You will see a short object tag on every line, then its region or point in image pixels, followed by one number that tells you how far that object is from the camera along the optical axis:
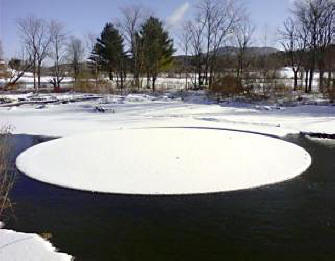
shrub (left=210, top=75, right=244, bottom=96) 28.94
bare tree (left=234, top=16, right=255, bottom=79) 36.63
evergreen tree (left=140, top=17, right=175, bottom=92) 40.72
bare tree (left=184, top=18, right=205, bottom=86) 39.09
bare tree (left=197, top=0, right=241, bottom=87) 37.98
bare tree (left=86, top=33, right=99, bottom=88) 45.63
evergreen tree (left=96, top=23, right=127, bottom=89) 44.53
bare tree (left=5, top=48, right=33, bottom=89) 39.53
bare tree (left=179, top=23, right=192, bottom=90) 41.09
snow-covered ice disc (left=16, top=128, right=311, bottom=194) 9.23
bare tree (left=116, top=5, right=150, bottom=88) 39.90
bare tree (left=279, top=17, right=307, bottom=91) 34.26
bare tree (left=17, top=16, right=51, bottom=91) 43.72
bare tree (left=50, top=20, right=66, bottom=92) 44.81
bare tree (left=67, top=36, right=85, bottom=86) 50.06
